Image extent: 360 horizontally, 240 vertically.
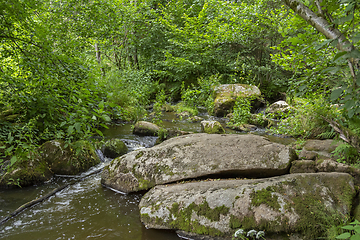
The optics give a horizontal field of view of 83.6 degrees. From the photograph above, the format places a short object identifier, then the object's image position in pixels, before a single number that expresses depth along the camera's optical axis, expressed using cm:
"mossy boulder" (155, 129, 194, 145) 692
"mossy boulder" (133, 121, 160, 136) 762
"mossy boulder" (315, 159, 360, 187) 320
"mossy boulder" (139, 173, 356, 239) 266
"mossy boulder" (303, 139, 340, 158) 435
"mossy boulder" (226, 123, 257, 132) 838
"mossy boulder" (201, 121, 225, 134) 748
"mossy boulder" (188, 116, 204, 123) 995
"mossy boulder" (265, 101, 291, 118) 1012
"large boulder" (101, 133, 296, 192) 373
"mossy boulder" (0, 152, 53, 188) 412
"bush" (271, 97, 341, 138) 578
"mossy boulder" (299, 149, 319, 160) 390
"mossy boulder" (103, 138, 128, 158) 589
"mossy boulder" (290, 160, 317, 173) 354
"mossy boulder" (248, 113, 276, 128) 881
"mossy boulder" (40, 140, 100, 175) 482
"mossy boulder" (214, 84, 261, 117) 1088
